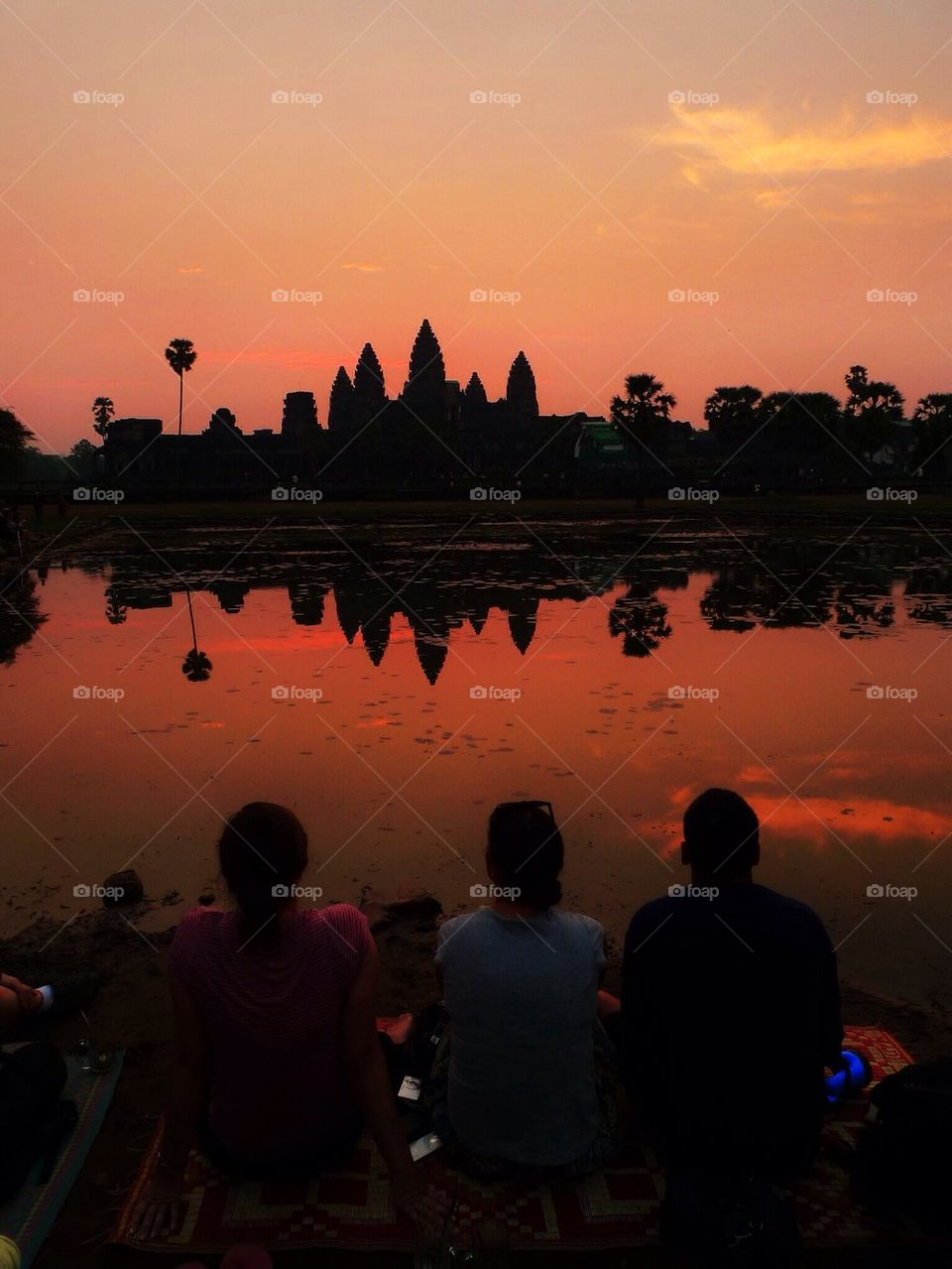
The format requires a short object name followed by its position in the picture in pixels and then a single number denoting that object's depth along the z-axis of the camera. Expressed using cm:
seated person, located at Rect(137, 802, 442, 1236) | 245
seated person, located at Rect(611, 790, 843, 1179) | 259
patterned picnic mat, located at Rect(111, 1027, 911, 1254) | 262
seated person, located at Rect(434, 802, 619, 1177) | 258
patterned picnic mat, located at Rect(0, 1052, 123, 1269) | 271
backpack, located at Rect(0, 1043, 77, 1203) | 290
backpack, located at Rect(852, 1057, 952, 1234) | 261
